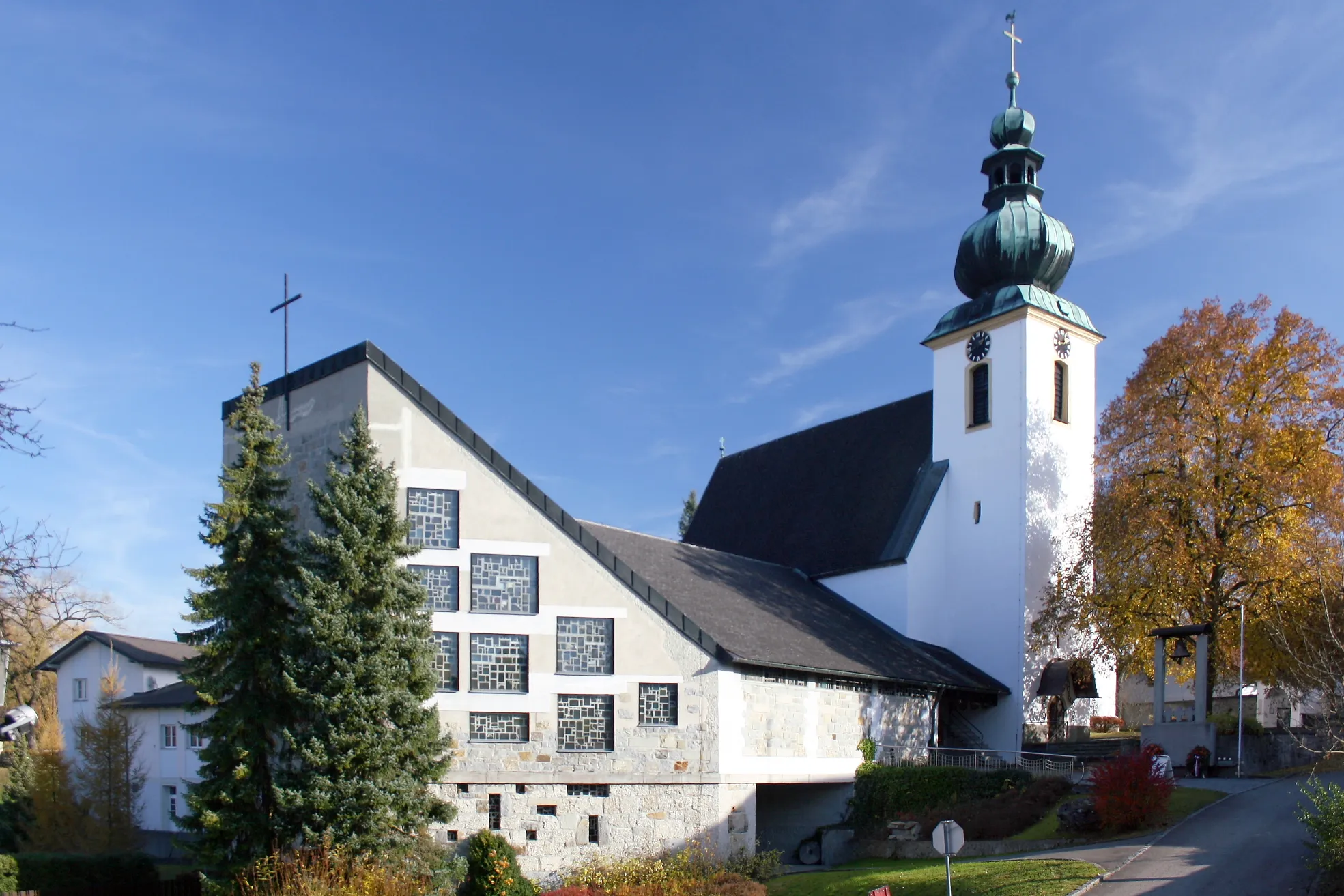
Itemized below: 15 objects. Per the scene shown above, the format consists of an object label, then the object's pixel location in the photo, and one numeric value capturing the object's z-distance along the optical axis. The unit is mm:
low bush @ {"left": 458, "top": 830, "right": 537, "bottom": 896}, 19891
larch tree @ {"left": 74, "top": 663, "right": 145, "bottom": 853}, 31016
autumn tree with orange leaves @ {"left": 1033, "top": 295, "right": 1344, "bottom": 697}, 27094
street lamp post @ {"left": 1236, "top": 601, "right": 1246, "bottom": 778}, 24578
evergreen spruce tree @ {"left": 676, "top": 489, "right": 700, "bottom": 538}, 65438
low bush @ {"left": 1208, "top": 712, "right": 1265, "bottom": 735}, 27625
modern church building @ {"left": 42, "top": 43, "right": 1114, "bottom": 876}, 22562
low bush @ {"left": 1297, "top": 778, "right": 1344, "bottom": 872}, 15969
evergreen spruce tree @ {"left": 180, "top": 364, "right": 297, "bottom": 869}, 19547
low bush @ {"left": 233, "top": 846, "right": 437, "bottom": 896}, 18109
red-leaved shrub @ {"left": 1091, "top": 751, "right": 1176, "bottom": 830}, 20438
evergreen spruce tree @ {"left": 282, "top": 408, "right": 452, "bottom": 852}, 18844
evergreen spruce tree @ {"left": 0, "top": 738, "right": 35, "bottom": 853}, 32469
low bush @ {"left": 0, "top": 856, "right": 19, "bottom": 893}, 21641
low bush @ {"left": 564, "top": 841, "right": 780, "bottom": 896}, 20953
